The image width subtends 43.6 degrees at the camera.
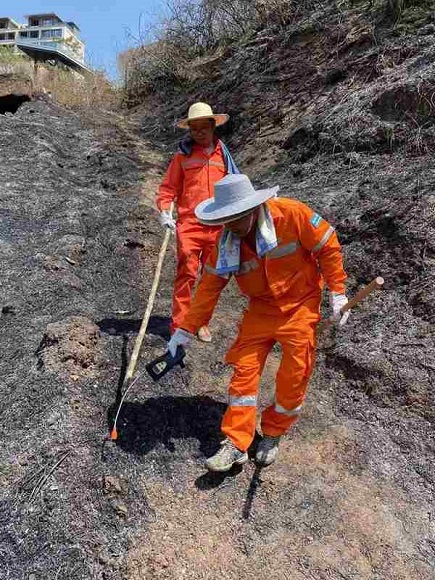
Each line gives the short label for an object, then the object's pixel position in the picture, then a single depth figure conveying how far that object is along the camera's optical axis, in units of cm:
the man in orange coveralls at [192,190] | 380
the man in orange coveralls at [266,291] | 266
